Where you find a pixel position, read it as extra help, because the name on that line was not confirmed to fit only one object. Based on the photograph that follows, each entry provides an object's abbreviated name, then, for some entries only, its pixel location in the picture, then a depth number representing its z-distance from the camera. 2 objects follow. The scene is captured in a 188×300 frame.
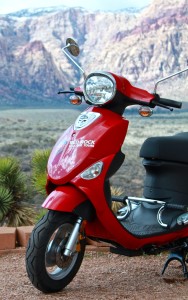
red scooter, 3.27
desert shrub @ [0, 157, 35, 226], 6.07
